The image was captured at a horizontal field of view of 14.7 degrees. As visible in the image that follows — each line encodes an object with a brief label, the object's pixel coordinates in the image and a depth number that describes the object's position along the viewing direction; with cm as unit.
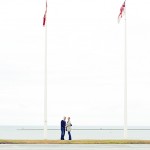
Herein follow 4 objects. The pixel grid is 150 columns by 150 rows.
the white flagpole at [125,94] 4017
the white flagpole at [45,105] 4005
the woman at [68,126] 4327
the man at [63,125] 4338
